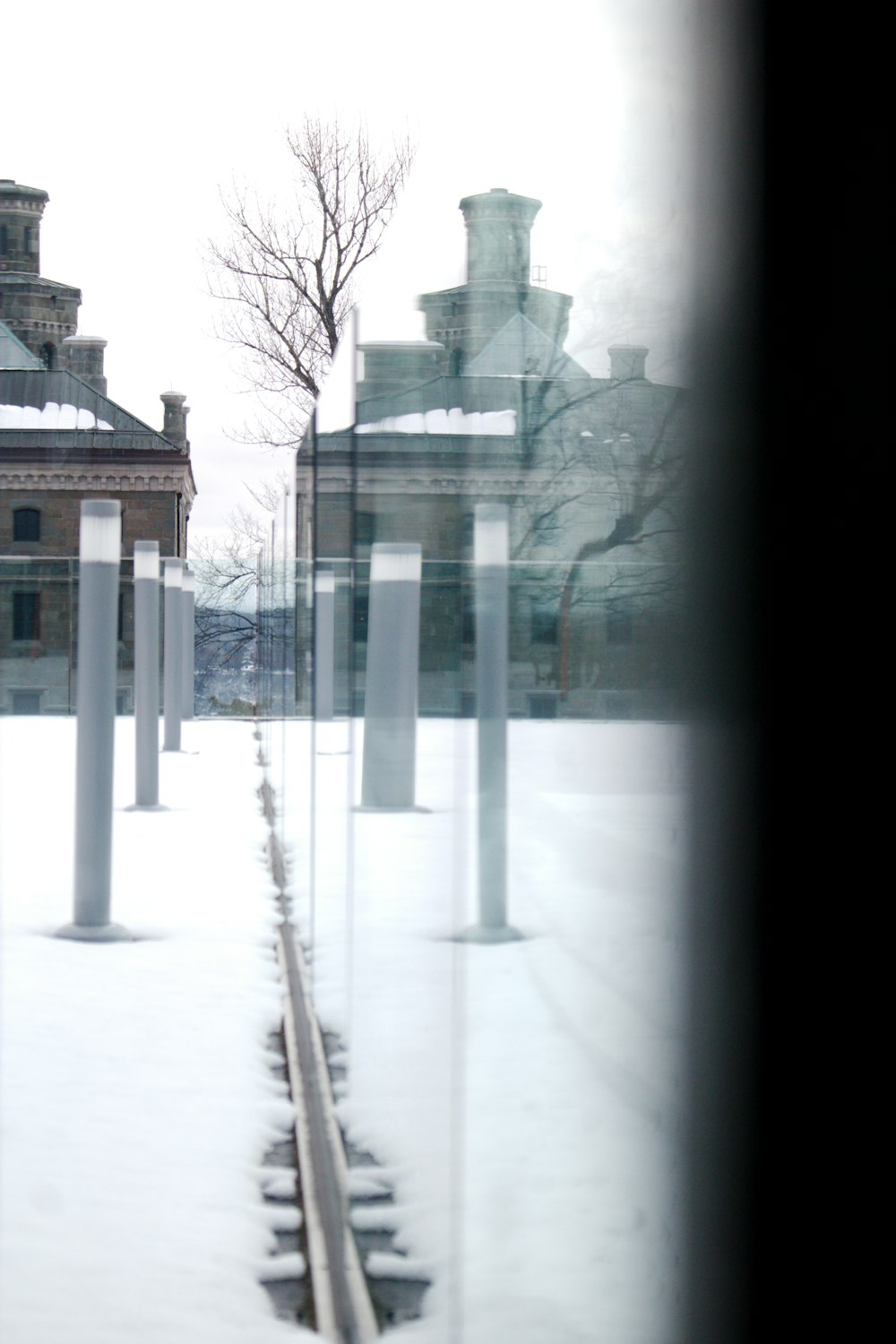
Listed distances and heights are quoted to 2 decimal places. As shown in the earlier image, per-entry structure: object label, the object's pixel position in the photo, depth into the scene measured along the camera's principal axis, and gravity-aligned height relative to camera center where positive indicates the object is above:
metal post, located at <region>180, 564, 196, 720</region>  13.80 +0.56
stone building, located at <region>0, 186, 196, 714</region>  33.06 +5.34
